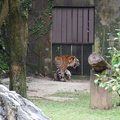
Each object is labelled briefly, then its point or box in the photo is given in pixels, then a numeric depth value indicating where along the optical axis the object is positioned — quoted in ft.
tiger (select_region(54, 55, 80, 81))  80.20
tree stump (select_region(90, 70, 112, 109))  45.21
